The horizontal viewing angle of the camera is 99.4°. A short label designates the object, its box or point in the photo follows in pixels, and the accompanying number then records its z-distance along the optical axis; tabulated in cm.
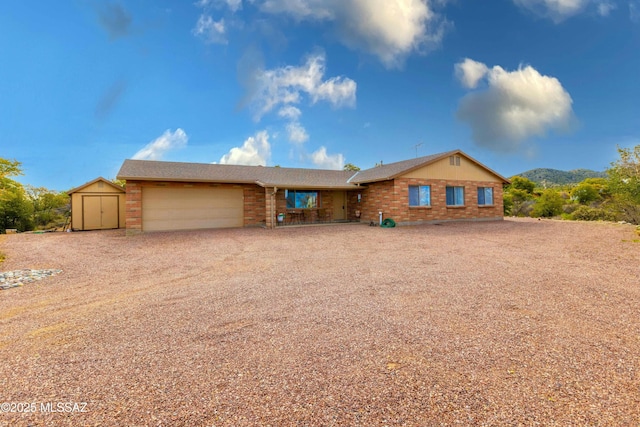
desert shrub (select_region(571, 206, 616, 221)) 1826
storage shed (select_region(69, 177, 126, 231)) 1521
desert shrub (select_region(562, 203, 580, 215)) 2338
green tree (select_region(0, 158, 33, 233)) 1566
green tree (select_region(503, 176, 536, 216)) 2638
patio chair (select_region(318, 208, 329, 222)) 1731
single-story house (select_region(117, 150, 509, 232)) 1354
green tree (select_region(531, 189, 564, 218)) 2309
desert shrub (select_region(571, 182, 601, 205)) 2605
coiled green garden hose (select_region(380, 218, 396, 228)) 1446
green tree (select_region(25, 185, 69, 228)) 1948
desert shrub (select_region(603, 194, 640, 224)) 1606
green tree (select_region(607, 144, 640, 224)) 1585
